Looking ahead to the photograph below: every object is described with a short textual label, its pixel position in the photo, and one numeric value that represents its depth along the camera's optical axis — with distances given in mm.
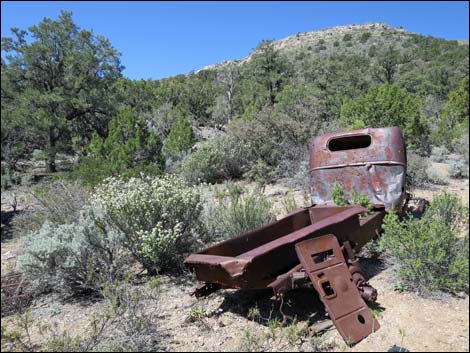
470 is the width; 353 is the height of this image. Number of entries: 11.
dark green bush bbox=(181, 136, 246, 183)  10094
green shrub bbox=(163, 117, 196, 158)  11789
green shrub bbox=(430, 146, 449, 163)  11812
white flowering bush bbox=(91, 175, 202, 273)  4355
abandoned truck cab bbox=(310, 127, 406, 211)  4574
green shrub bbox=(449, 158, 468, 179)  8914
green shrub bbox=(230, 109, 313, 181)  10258
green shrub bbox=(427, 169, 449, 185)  8312
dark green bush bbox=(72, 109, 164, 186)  8086
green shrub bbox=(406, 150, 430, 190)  7851
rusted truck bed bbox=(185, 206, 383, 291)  2992
